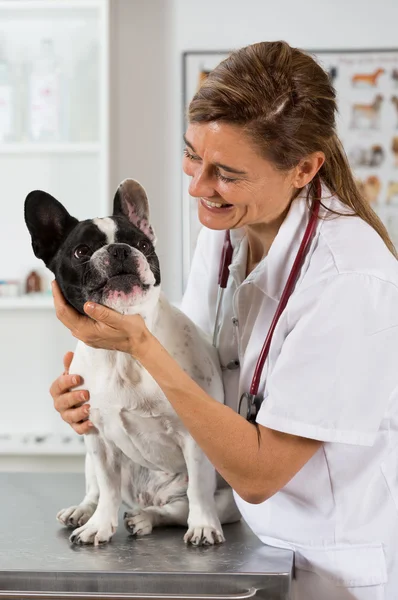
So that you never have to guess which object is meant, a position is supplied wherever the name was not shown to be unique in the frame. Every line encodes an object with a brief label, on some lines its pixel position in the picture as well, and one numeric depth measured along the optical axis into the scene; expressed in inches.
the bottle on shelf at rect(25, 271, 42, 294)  104.4
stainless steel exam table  41.4
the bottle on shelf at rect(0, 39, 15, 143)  100.4
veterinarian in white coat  41.9
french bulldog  44.6
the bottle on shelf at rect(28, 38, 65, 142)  99.0
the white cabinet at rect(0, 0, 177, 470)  103.6
